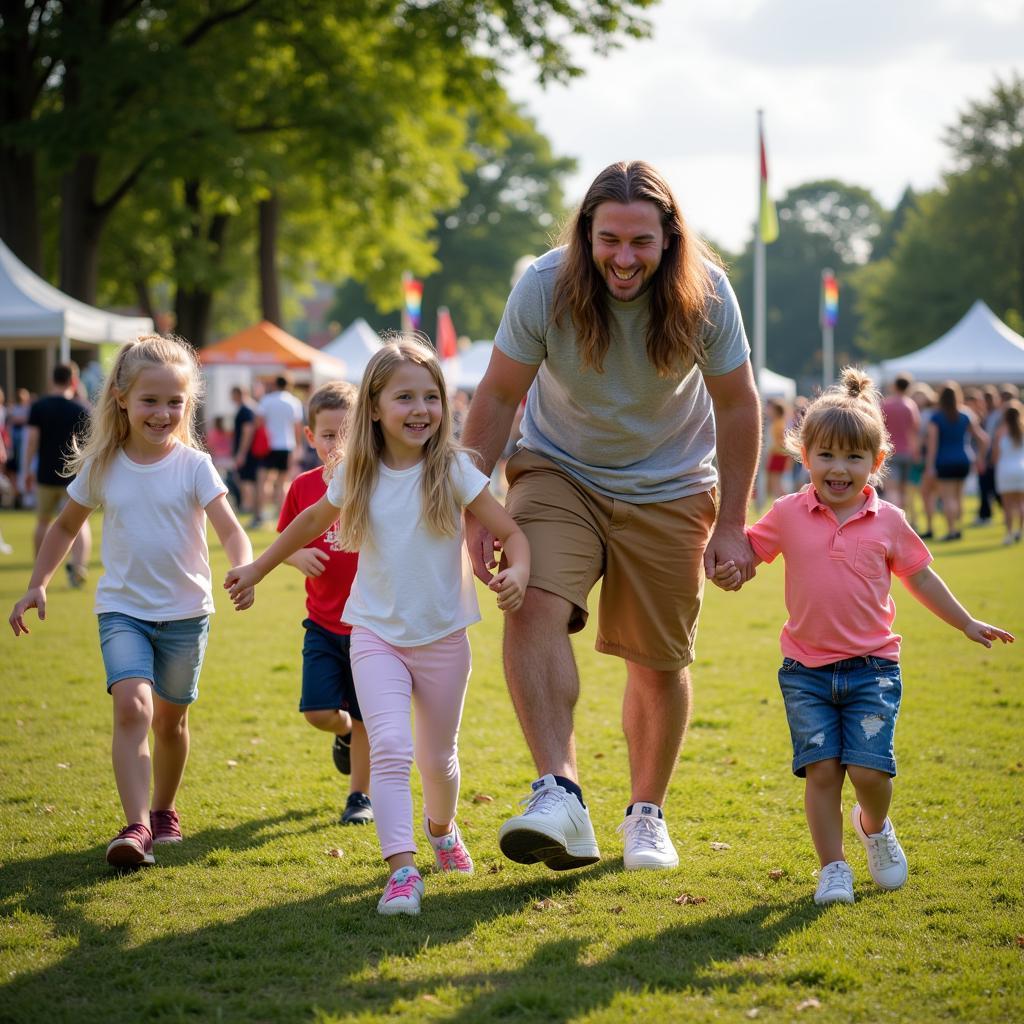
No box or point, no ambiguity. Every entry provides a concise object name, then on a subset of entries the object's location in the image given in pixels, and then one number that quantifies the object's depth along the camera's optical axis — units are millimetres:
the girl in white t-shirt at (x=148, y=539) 4793
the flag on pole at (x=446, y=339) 33406
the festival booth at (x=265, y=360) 30188
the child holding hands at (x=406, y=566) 4262
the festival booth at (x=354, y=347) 37469
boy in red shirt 5352
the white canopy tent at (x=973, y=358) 33281
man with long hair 4418
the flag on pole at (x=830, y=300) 32094
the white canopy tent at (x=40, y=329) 23656
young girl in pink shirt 4285
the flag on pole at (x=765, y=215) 22625
